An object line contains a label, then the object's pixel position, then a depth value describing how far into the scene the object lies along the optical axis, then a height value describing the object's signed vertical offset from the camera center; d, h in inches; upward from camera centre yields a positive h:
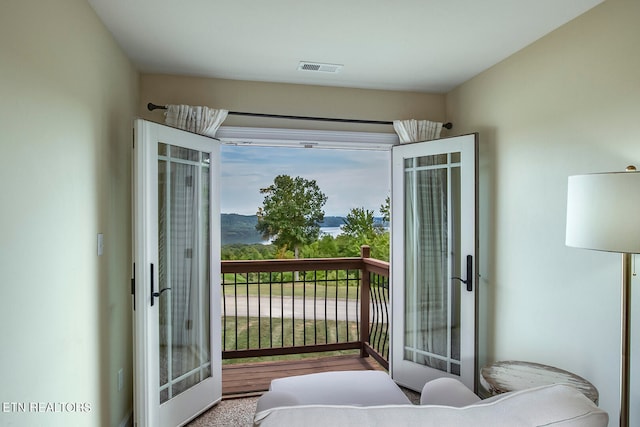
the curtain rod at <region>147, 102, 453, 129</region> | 113.8 +30.9
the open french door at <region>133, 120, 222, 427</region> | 92.2 -16.5
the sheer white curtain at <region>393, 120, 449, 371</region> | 124.5 -12.2
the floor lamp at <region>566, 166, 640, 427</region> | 60.7 -1.3
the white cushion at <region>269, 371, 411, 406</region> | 76.9 -36.5
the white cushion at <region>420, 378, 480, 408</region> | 62.4 -29.6
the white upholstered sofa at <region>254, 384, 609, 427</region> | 39.6 -20.9
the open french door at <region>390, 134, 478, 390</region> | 113.3 -15.2
